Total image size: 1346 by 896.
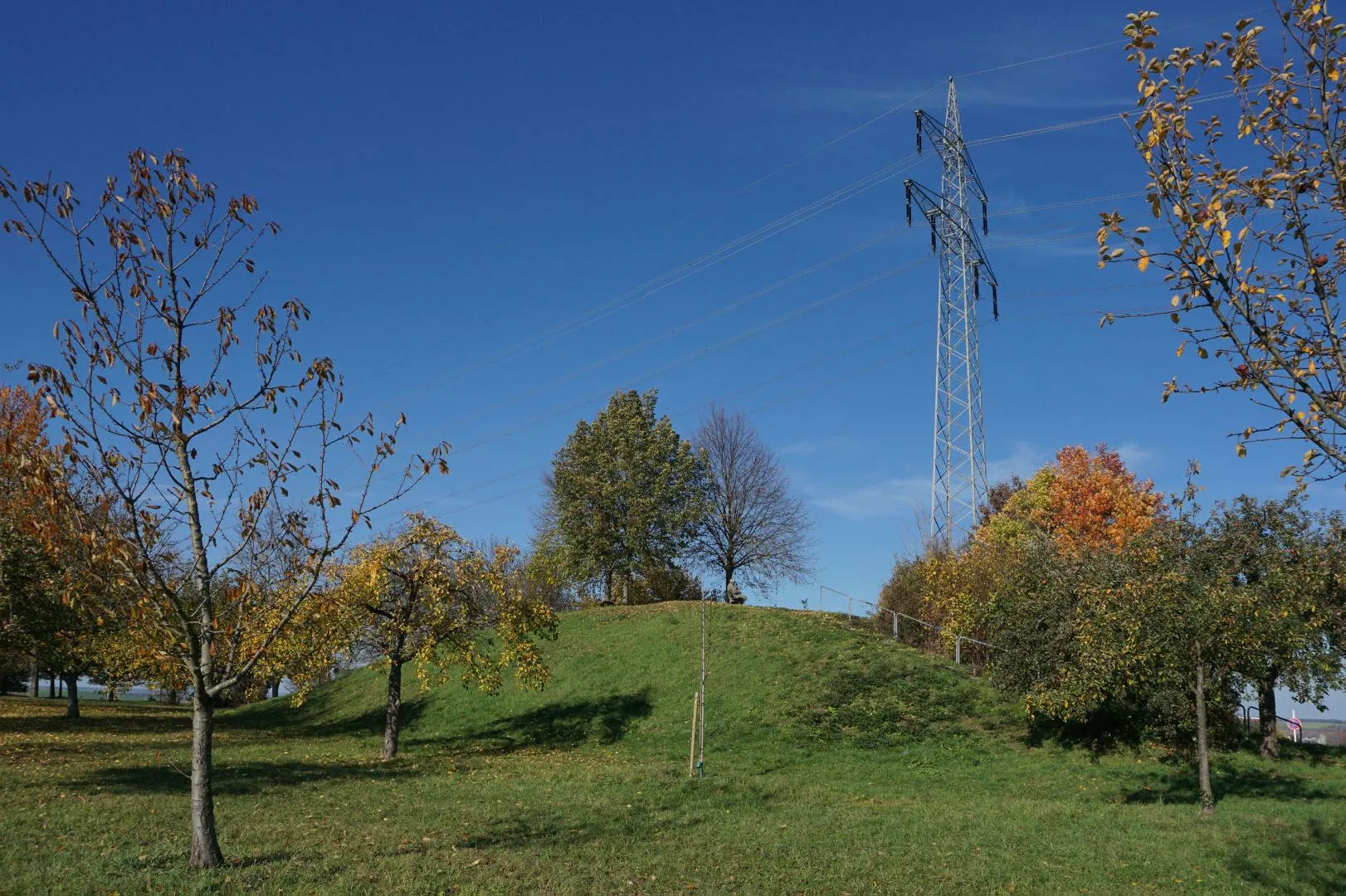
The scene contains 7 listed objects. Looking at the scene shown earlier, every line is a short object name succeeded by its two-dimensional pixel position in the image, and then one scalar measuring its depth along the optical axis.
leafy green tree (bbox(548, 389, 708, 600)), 51.12
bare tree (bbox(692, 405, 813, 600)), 53.62
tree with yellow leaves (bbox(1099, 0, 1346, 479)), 5.46
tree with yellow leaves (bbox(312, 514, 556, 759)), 24.44
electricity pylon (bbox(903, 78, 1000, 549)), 39.72
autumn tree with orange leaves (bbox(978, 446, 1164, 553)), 44.56
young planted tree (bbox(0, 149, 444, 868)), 9.38
